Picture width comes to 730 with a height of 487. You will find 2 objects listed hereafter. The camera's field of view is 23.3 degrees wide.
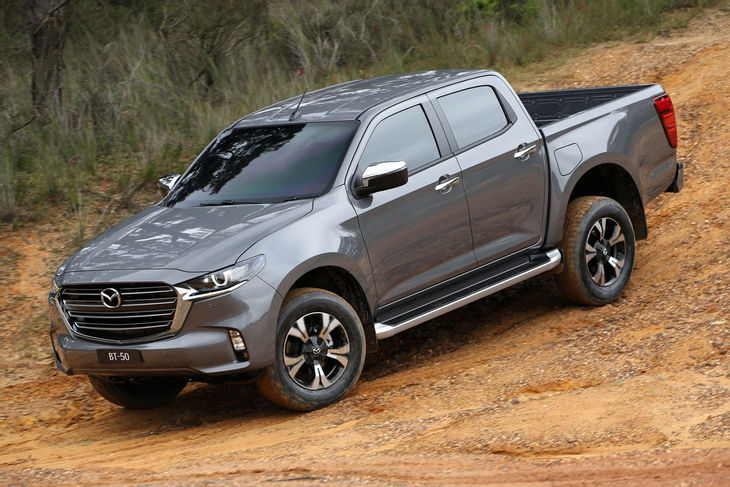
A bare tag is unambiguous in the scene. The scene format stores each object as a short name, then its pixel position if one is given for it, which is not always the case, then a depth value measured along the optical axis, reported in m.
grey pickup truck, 10.14
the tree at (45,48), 20.65
